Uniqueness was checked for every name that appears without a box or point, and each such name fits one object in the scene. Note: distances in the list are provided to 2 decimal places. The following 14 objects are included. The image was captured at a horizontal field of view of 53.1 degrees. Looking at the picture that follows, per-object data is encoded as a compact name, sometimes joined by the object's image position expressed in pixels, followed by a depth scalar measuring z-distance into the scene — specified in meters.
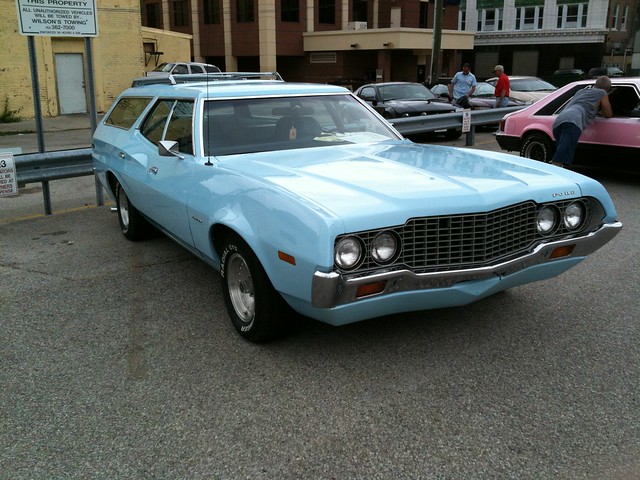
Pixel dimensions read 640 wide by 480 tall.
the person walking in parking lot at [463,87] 17.80
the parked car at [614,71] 36.43
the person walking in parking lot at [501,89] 16.70
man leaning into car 8.73
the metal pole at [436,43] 21.92
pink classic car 8.87
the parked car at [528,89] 18.62
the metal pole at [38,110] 7.79
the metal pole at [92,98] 8.20
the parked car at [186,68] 25.62
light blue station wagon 3.38
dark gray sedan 15.27
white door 23.09
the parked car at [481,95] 17.66
